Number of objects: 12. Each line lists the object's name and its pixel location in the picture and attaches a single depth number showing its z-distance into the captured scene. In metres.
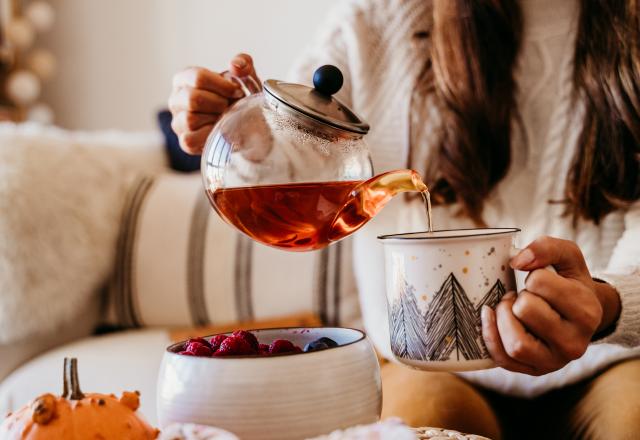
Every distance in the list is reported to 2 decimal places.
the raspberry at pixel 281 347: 0.55
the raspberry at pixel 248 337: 0.56
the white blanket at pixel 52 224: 1.29
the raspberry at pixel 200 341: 0.57
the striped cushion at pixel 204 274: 1.42
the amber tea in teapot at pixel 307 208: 0.65
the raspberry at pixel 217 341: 0.57
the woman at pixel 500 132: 0.85
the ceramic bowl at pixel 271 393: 0.51
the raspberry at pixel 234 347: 0.54
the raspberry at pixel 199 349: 0.55
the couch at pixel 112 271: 1.29
